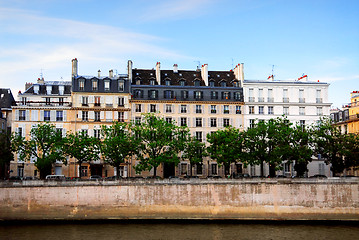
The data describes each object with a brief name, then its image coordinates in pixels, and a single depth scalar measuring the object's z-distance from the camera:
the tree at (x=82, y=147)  61.06
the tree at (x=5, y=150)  62.91
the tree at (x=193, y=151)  63.09
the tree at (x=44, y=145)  59.94
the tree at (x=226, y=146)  60.69
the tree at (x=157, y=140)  59.78
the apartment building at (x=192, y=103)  72.31
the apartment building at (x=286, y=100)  74.00
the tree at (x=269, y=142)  59.09
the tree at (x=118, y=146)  59.94
